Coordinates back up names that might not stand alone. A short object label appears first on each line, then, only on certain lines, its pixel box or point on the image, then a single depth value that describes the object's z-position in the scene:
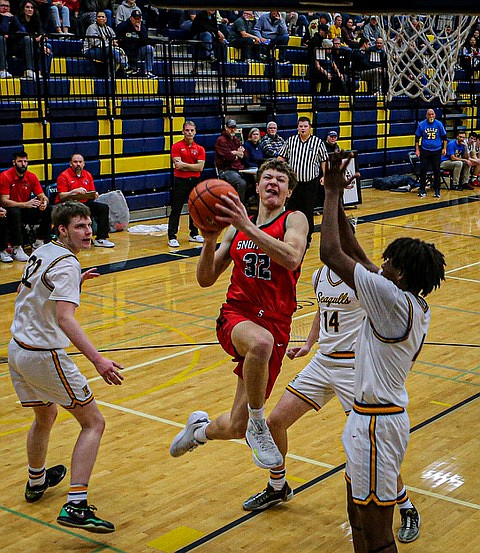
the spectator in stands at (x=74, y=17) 15.88
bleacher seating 13.64
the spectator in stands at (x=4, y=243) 11.58
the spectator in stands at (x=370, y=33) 21.81
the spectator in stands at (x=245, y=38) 18.19
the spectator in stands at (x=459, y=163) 19.88
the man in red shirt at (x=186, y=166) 13.34
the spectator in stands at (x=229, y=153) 14.89
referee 13.36
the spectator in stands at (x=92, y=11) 16.08
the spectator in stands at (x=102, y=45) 14.63
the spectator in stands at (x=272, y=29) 19.73
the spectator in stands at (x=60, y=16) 15.16
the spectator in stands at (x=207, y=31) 17.19
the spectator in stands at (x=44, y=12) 14.73
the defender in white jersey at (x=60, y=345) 4.58
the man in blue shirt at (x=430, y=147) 18.38
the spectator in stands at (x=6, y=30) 13.36
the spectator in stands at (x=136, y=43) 15.47
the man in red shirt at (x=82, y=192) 12.37
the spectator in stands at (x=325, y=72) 19.03
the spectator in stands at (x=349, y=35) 21.31
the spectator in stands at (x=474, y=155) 20.12
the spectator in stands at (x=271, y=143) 15.54
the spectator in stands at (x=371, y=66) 20.06
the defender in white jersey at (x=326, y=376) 4.74
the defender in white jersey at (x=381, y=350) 3.61
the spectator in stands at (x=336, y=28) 20.98
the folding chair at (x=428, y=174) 20.31
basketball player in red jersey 4.54
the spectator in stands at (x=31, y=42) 13.41
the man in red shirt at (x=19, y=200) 11.66
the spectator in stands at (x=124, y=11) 16.48
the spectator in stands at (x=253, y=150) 15.40
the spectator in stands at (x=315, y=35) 19.20
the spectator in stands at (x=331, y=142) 16.54
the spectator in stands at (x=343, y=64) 19.50
